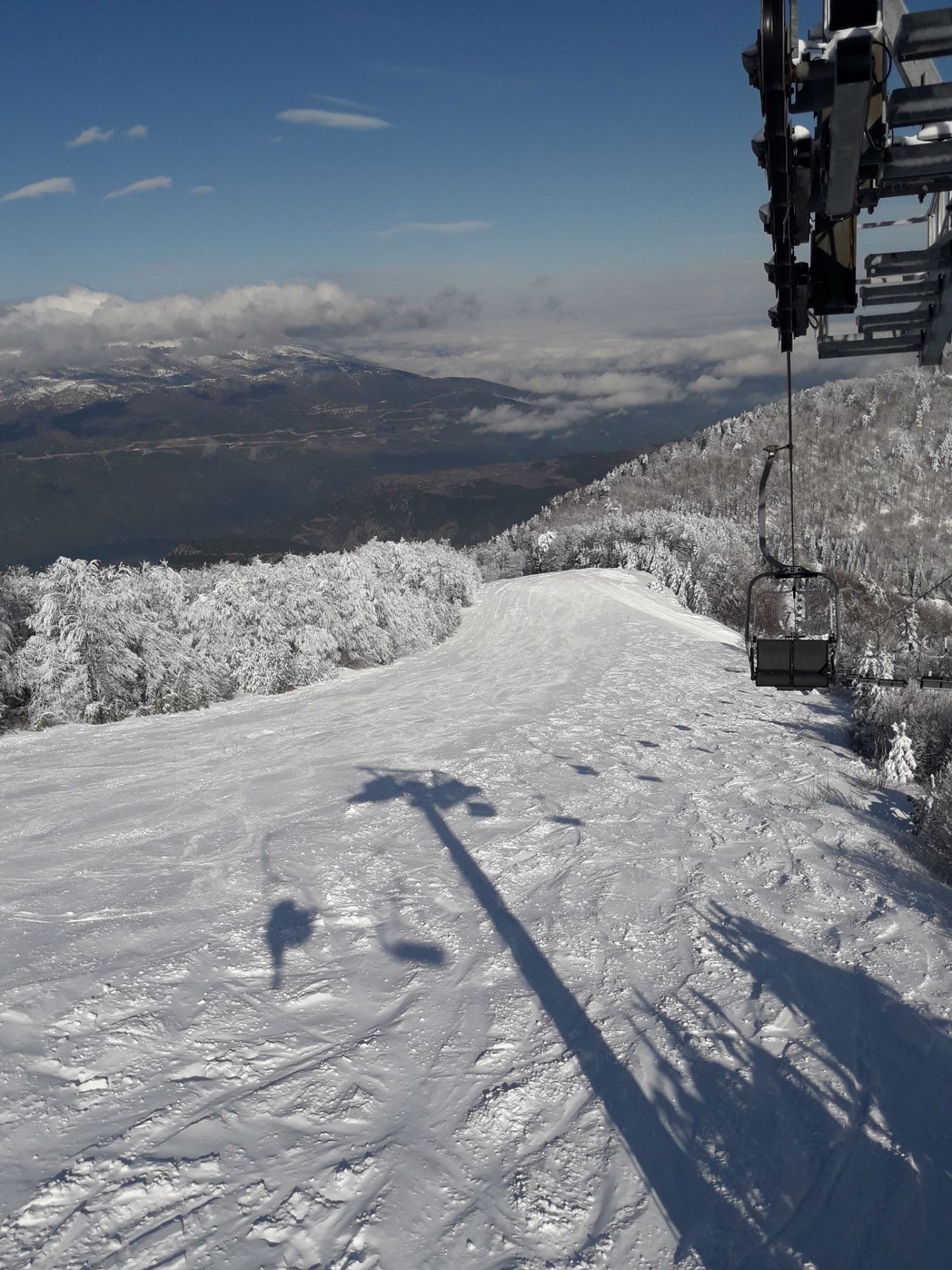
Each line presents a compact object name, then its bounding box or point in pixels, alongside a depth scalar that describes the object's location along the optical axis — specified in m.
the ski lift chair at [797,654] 9.05
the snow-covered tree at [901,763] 14.91
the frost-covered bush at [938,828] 11.16
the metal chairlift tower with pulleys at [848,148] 2.64
